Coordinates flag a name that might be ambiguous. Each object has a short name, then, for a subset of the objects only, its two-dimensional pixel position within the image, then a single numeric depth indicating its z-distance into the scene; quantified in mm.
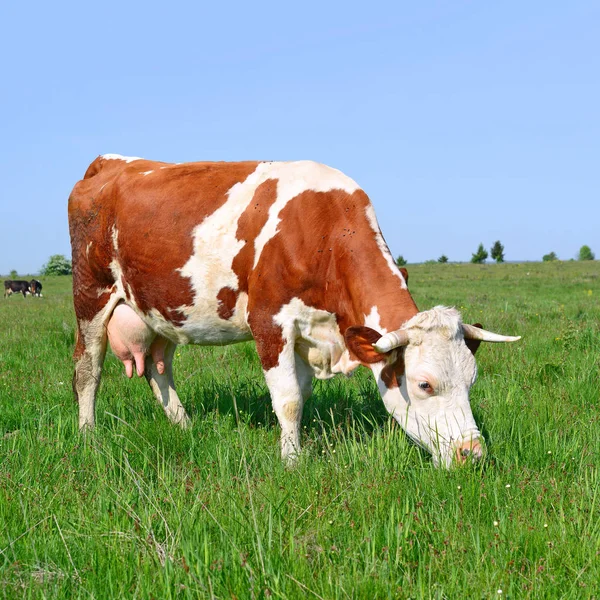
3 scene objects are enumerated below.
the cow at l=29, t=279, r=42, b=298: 39438
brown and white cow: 4246
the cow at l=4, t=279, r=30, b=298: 40719
